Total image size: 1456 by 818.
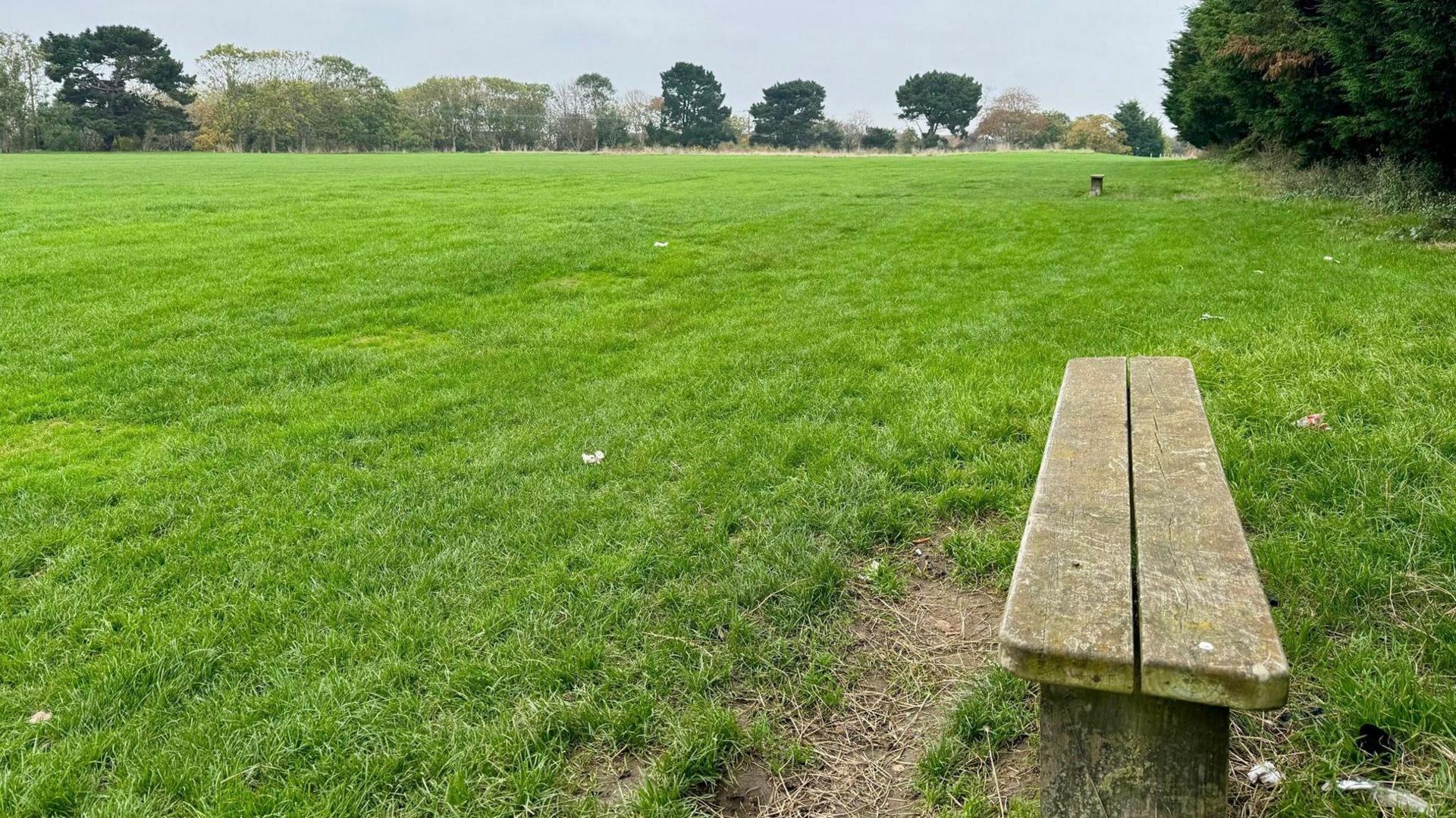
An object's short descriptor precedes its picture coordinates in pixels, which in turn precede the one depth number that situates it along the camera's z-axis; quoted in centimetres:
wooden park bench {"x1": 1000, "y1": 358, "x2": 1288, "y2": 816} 149
